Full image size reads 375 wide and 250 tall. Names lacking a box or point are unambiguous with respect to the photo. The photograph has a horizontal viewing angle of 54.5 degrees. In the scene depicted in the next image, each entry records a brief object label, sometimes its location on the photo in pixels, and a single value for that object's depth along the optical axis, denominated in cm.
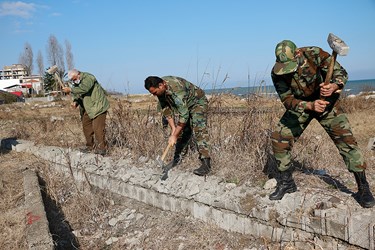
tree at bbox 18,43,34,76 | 5353
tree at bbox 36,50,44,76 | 5302
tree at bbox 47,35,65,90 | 4438
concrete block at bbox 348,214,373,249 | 266
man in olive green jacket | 562
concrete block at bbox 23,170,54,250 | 327
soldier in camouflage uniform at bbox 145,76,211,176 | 391
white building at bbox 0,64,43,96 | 5167
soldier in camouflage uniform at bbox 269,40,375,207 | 297
